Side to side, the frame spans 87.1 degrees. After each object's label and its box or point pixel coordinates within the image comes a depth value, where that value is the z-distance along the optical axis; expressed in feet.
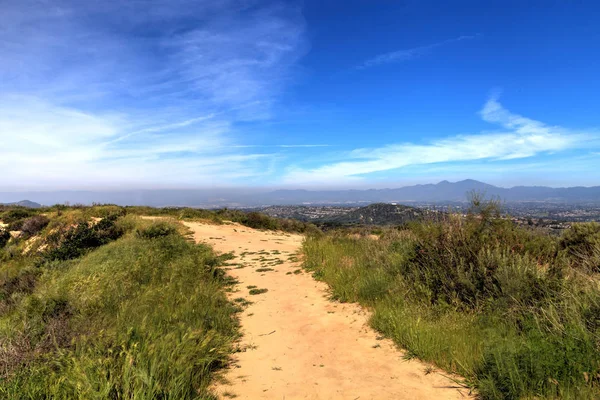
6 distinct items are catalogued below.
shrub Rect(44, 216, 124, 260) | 41.32
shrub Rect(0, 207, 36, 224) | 73.98
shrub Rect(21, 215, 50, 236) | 62.69
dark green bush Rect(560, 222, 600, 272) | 19.51
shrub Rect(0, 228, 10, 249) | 60.70
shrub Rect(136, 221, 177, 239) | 46.80
